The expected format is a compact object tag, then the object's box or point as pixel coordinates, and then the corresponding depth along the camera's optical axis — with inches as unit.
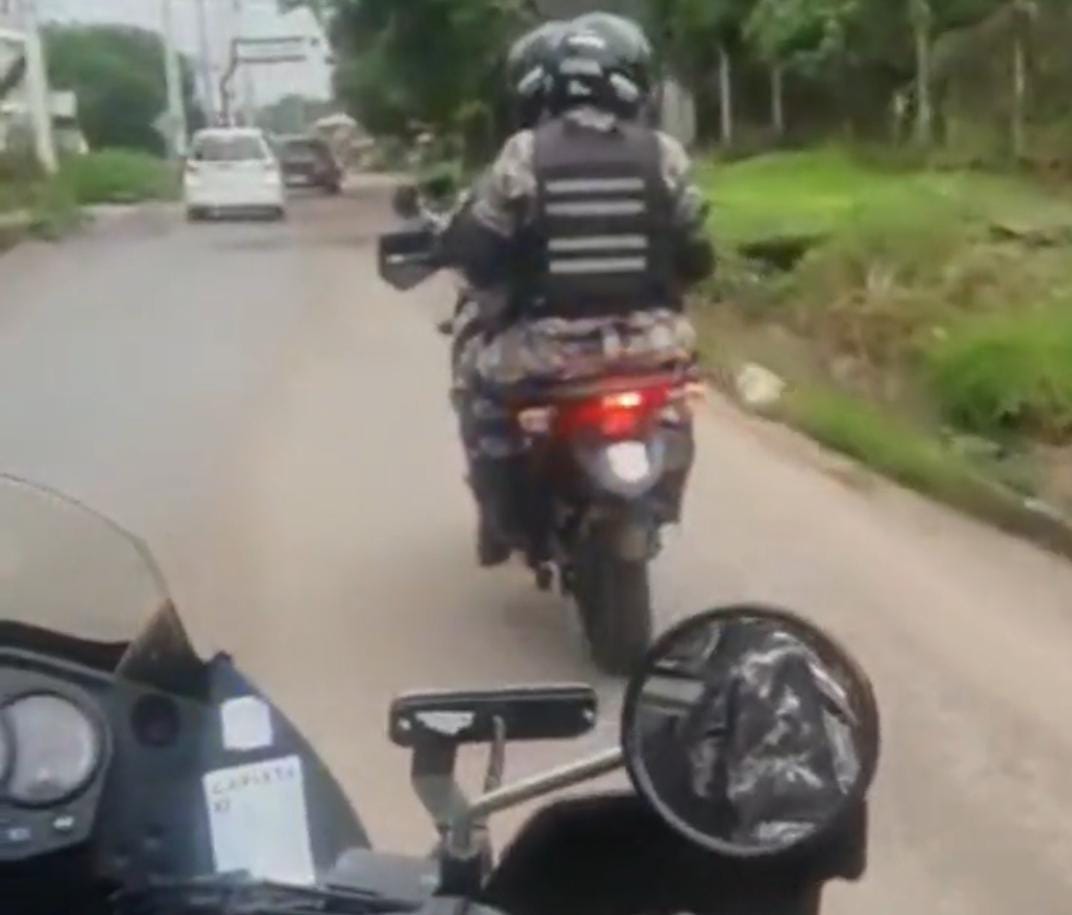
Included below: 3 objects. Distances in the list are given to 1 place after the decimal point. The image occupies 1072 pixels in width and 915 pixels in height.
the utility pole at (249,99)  3693.4
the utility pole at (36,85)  1884.8
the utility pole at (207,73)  3085.6
